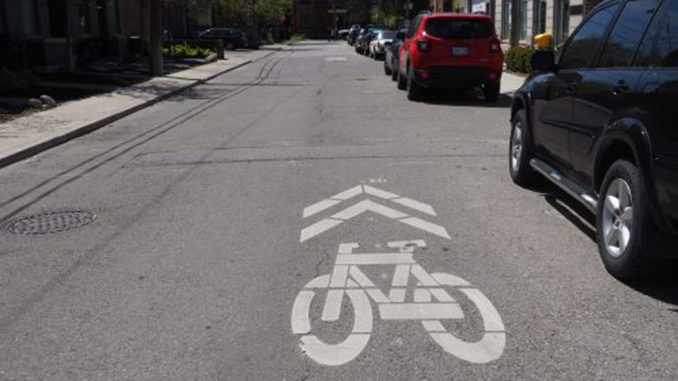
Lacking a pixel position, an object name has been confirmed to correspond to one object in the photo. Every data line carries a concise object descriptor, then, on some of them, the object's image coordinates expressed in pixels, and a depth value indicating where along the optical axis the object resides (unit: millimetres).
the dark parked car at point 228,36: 51531
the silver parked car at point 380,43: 35216
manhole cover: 6602
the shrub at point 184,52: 36062
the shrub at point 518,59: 22348
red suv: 15484
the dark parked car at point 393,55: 18656
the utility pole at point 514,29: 24831
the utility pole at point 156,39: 23281
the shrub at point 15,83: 17141
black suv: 4391
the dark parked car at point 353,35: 62800
